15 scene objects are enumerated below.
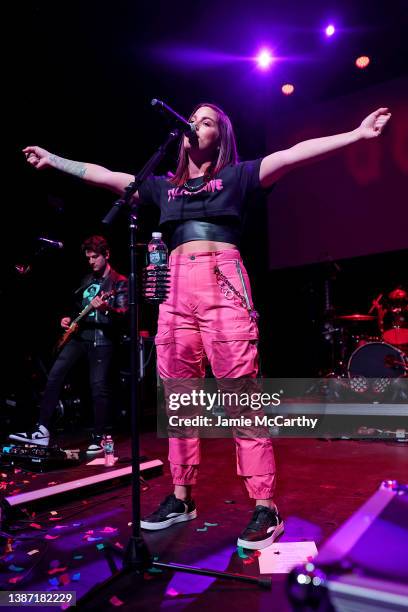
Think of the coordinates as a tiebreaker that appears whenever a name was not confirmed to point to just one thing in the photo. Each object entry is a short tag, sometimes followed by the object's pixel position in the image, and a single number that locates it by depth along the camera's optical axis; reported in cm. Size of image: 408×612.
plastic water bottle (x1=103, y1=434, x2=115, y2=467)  361
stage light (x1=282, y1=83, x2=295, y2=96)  786
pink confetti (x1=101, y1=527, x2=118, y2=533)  241
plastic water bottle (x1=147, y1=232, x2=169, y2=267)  217
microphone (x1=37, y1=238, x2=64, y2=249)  372
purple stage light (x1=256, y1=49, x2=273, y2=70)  659
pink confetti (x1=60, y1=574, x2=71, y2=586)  185
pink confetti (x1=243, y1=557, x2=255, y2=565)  197
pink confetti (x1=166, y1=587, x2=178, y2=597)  171
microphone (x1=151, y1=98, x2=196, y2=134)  186
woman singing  221
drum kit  611
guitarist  459
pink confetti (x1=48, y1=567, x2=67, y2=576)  195
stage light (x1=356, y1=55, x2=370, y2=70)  713
